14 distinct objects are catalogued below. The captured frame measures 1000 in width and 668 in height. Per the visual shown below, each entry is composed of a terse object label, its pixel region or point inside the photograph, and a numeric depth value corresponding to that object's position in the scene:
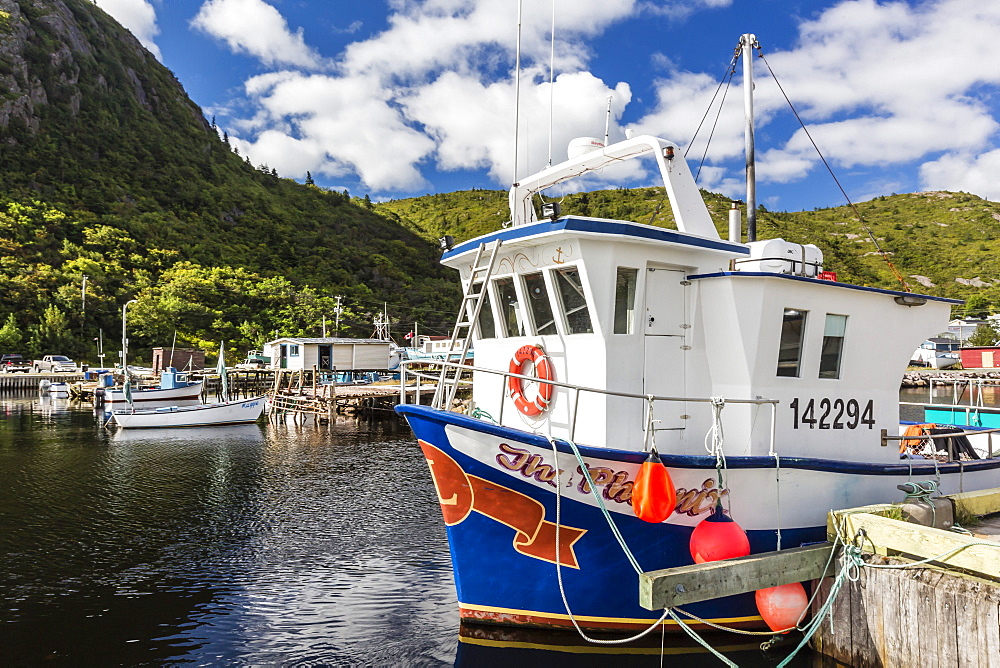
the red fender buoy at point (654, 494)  6.22
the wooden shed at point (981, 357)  63.96
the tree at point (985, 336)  77.31
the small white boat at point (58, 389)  44.97
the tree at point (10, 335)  56.69
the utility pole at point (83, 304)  60.44
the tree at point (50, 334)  58.15
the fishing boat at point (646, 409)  6.86
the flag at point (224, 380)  36.15
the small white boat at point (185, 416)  32.75
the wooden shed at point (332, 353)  45.50
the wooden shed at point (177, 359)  53.25
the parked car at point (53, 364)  53.50
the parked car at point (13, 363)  52.94
